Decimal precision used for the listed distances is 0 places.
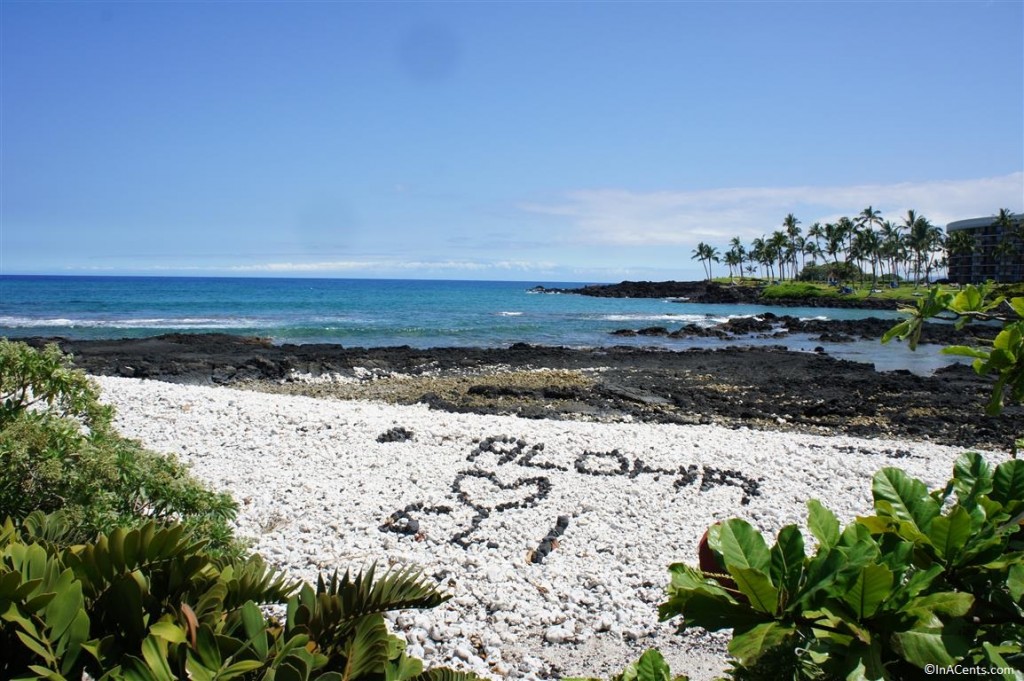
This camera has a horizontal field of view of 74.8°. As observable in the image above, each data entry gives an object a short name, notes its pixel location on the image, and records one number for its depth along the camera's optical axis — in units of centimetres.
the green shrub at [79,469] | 359
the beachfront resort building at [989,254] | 6575
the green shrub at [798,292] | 6812
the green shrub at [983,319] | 161
